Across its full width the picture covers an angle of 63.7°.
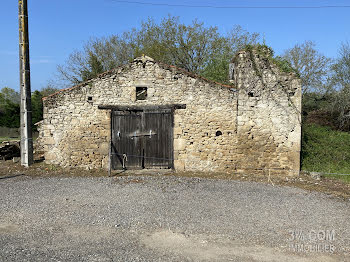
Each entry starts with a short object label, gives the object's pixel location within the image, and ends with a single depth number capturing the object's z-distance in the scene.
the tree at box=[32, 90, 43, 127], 21.58
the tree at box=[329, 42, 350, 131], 18.12
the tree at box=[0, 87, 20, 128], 22.50
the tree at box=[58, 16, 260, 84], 20.45
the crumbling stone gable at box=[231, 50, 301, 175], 9.64
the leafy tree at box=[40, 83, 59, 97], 25.70
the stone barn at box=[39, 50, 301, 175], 9.74
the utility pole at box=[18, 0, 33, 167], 10.39
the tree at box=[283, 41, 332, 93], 25.09
